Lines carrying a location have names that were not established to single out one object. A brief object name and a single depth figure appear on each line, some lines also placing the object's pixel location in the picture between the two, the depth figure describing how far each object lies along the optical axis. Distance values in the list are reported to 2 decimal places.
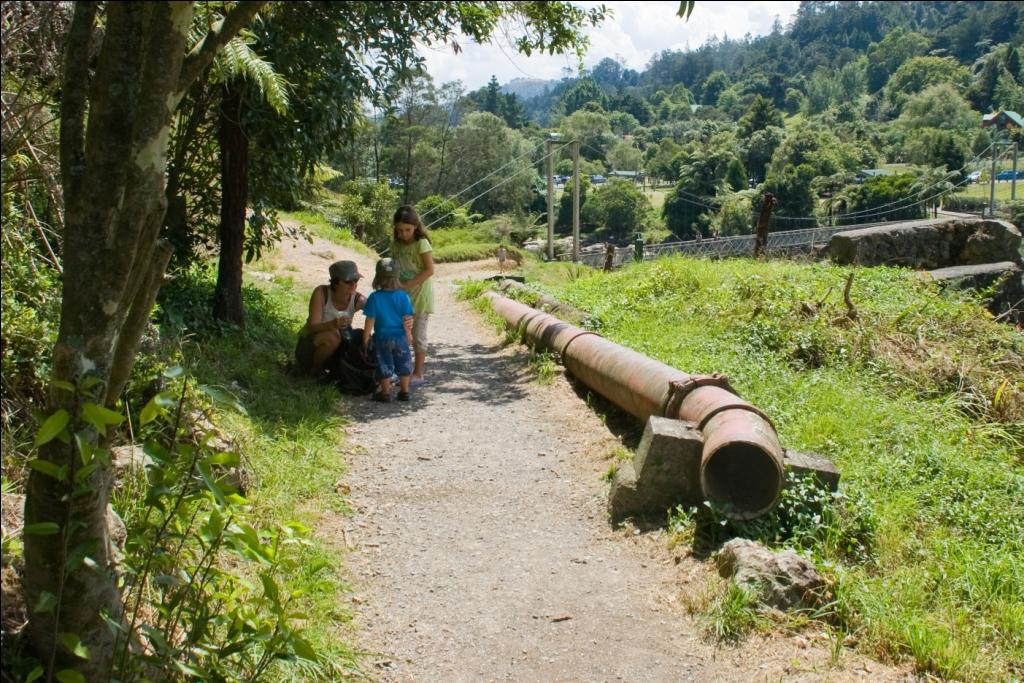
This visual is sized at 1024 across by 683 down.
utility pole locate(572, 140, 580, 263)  26.59
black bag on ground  7.85
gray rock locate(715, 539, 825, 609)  4.06
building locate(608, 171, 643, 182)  108.76
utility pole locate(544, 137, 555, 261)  26.22
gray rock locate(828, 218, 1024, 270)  14.65
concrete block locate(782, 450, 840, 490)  5.01
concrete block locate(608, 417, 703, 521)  5.11
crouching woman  7.64
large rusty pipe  4.78
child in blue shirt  7.50
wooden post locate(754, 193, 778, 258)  15.50
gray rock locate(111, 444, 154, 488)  3.96
